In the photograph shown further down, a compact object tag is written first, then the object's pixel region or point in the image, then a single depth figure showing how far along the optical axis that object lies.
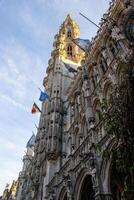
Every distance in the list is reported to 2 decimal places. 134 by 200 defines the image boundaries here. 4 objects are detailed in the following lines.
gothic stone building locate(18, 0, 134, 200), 17.20
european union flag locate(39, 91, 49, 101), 33.12
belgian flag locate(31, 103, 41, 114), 35.03
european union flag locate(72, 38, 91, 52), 28.35
